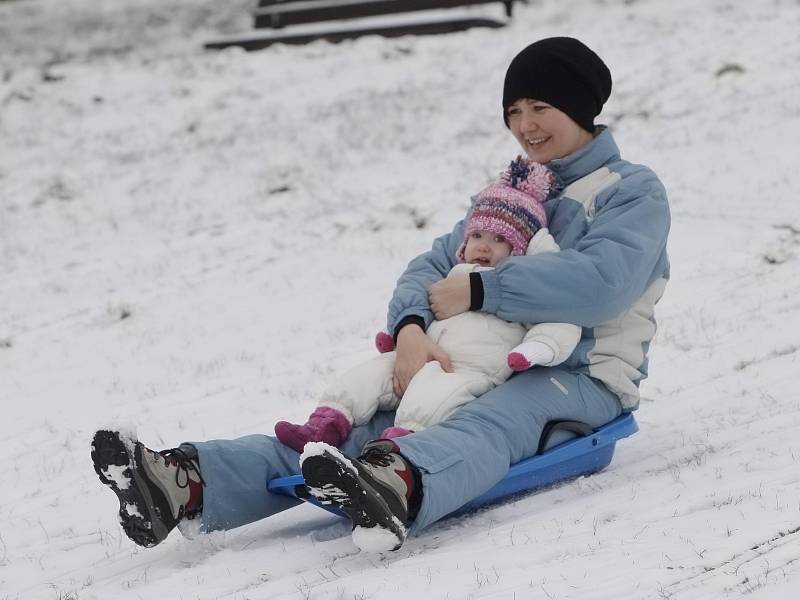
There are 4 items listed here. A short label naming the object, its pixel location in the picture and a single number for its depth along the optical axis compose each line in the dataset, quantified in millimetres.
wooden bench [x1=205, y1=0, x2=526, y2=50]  34844
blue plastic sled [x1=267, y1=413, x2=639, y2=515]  7199
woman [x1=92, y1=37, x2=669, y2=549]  6316
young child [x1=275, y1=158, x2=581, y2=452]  7289
